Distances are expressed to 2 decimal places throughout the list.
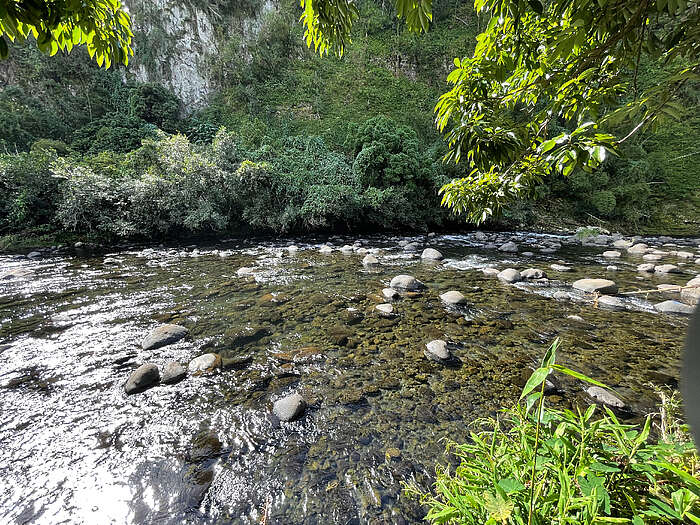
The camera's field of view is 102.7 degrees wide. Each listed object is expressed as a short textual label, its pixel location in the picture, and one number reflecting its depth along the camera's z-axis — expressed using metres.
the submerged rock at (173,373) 3.35
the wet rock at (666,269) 7.04
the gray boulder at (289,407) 2.80
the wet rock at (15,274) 7.65
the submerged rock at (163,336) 4.09
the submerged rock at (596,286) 5.68
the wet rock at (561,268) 7.40
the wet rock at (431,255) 9.15
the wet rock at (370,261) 8.62
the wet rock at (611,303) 5.09
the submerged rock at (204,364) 3.54
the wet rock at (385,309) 5.05
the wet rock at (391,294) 5.82
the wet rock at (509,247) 9.93
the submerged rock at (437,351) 3.70
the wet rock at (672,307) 4.76
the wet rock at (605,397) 2.79
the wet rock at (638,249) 9.35
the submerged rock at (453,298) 5.50
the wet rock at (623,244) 10.41
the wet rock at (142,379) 3.18
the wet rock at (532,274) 6.87
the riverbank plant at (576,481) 0.97
